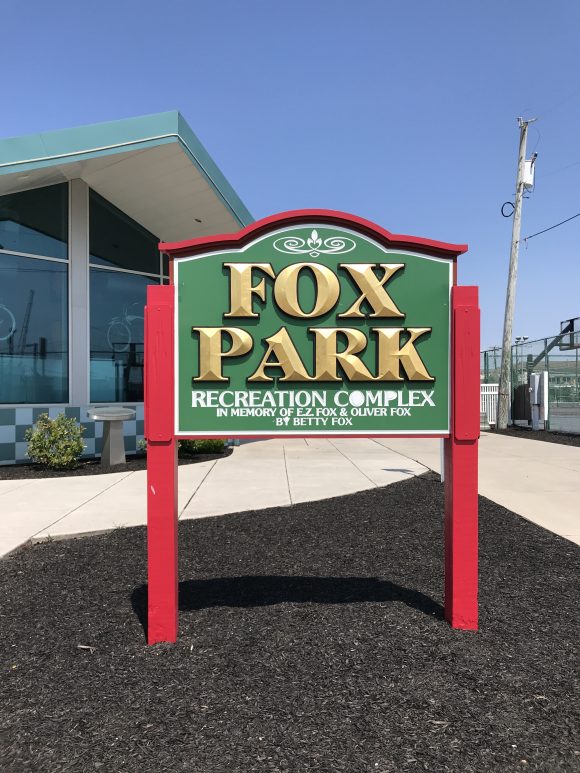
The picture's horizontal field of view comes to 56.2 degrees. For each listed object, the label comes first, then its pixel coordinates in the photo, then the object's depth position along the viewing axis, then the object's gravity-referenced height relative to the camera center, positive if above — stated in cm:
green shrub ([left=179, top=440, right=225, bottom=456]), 1089 -130
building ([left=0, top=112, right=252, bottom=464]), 817 +253
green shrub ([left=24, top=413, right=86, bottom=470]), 887 -98
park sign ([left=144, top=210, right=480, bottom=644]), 310 +22
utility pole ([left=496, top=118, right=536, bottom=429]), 1953 +288
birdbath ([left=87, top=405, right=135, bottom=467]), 941 -91
